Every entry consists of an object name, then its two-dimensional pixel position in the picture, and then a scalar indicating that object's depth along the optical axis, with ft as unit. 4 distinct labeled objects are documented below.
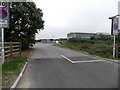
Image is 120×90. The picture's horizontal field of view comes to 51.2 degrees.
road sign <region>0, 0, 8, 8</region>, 28.63
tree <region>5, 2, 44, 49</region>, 60.95
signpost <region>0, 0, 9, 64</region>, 28.71
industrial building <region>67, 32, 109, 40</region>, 202.10
